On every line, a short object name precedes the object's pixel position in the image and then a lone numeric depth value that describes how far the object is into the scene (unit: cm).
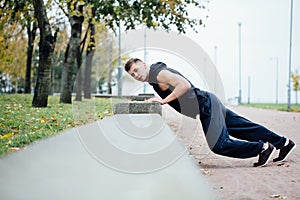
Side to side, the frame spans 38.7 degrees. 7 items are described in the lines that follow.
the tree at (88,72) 2144
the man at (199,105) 491
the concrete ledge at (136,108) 741
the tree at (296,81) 4971
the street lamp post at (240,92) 4293
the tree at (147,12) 1429
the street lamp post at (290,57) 2670
